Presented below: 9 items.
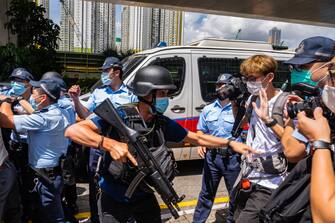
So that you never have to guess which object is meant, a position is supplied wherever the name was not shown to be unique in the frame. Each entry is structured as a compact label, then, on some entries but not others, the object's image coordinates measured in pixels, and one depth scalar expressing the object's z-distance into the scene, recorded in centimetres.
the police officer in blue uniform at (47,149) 303
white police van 554
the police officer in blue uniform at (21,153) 338
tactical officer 207
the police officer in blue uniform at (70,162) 370
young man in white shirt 236
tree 1085
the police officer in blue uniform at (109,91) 405
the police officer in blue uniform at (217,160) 362
